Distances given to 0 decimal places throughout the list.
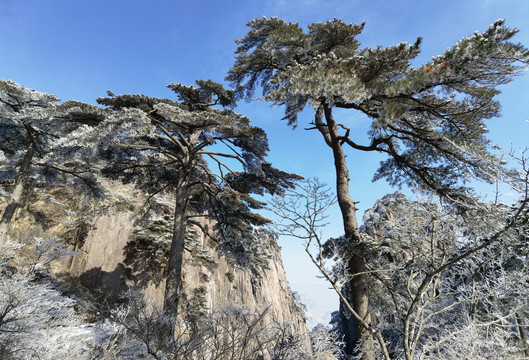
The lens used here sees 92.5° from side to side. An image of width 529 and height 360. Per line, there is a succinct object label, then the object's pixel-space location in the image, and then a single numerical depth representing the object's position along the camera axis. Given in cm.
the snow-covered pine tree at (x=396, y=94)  441
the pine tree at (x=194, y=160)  688
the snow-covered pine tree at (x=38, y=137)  616
